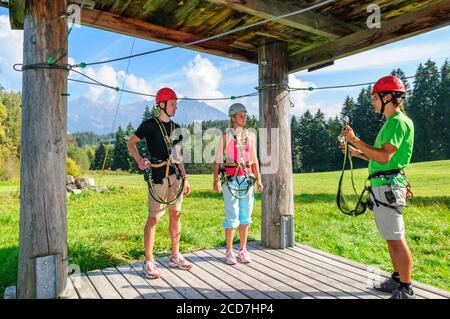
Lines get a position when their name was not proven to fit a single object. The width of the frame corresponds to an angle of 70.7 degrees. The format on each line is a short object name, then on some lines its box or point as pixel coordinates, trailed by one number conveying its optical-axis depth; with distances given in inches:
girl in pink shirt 174.6
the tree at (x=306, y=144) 1797.5
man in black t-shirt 156.6
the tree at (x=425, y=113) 1818.4
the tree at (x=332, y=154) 1680.6
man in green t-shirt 118.8
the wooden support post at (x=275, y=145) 206.1
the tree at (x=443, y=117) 1748.3
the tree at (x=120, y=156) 1668.7
